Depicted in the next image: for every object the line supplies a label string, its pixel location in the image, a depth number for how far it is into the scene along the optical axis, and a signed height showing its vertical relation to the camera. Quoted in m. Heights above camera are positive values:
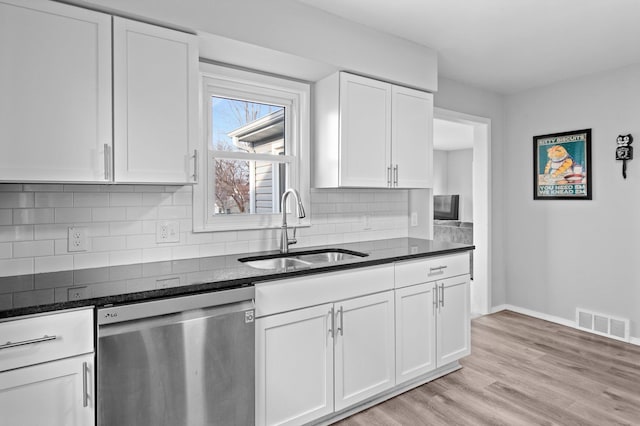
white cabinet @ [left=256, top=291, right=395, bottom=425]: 1.93 -0.83
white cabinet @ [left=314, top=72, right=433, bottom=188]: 2.62 +0.57
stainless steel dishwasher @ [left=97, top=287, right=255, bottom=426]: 1.48 -0.65
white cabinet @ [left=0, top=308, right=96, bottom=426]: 1.31 -0.58
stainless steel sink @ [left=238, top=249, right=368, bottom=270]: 2.45 -0.33
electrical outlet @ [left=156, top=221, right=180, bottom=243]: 2.20 -0.12
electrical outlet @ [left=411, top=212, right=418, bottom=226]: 3.50 -0.08
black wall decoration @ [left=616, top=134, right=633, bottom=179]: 3.39 +0.54
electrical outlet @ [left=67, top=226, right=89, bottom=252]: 1.94 -0.14
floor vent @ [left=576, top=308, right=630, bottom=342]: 3.48 -1.11
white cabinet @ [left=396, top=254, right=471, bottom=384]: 2.50 -0.77
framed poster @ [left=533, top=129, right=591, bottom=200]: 3.71 +0.46
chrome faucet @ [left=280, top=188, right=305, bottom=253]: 2.49 -0.13
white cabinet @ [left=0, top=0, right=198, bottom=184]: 1.58 +0.53
